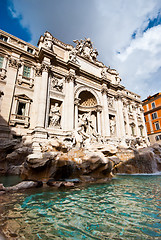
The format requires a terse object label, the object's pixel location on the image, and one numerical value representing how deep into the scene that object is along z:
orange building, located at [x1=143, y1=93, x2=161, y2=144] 27.39
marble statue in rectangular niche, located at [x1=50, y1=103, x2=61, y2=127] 13.16
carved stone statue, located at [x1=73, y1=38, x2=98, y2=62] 19.28
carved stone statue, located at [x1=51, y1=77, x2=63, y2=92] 14.57
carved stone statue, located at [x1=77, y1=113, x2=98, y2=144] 14.40
